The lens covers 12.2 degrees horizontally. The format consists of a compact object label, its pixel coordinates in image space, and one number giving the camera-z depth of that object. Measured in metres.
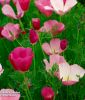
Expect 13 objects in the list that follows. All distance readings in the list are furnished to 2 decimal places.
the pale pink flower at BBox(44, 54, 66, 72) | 1.02
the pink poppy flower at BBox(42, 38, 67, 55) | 1.09
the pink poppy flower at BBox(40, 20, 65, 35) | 1.15
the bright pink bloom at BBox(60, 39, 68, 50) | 1.06
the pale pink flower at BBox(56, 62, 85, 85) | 0.98
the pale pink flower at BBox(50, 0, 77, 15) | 1.15
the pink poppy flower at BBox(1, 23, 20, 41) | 1.18
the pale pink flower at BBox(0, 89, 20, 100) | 0.87
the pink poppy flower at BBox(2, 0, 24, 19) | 1.22
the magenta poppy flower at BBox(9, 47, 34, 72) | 0.88
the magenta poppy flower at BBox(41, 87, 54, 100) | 0.90
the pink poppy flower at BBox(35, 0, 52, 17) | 1.15
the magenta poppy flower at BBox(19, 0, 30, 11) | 1.12
